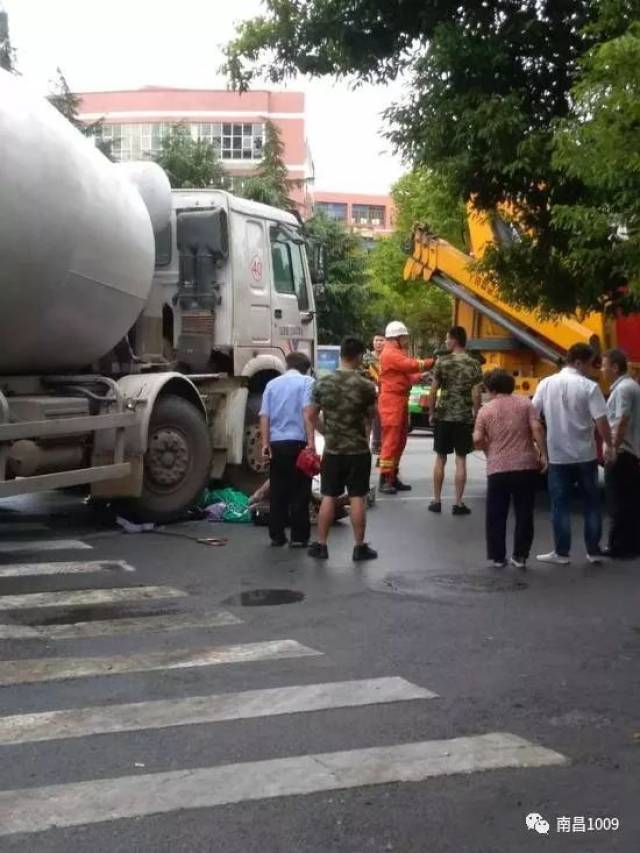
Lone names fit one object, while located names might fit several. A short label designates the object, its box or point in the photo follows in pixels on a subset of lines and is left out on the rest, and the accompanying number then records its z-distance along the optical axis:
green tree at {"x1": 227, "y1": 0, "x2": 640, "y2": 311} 10.55
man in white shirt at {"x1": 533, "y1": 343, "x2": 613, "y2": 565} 9.28
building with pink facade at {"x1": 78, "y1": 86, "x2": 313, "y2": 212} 70.25
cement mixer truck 8.79
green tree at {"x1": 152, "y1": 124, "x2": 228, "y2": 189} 43.41
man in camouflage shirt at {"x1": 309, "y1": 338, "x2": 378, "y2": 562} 9.33
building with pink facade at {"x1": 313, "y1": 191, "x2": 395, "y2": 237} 110.00
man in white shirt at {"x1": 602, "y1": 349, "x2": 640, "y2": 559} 9.51
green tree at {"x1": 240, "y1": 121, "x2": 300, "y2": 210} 42.31
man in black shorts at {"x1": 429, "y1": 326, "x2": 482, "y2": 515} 12.12
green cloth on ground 11.37
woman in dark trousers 9.14
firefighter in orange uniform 13.19
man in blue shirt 10.01
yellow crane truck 13.52
